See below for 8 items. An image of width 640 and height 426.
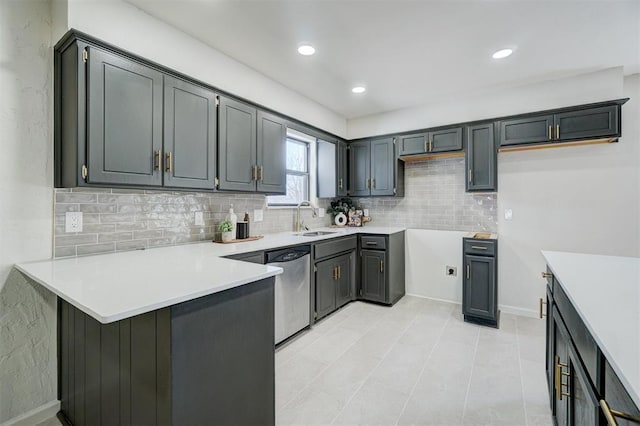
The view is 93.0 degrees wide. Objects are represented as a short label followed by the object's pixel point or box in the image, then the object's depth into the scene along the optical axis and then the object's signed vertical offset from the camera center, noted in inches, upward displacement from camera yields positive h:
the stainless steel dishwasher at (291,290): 103.1 -28.3
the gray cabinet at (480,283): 125.5 -30.0
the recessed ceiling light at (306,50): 101.6 +55.3
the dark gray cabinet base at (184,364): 45.2 -26.0
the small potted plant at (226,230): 105.3 -6.4
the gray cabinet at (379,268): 146.9 -27.9
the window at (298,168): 158.9 +23.8
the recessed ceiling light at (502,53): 103.9 +55.1
